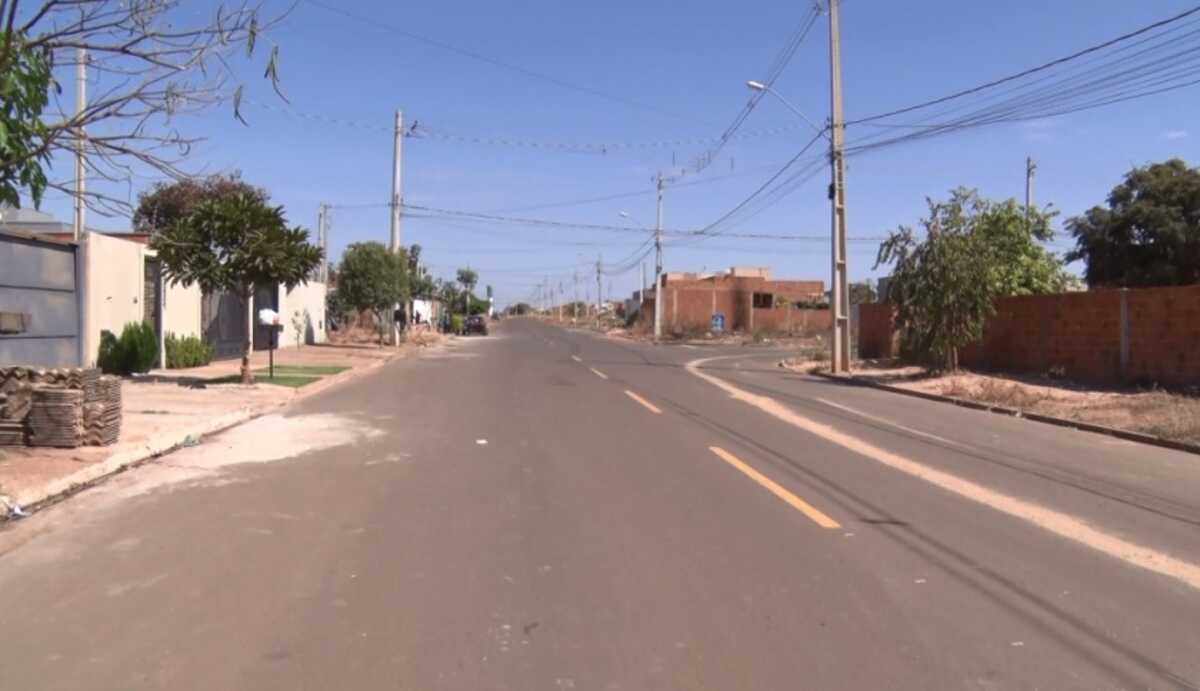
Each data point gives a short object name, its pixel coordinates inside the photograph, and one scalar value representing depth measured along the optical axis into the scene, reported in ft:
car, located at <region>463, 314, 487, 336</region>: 262.06
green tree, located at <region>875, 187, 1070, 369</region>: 79.56
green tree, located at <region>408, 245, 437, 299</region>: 168.29
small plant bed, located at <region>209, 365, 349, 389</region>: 71.59
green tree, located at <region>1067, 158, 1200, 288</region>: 136.87
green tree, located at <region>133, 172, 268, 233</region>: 154.71
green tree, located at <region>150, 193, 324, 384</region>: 63.57
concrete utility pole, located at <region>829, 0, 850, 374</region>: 95.40
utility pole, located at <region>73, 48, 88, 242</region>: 27.58
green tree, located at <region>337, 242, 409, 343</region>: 136.05
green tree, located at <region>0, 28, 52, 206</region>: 25.00
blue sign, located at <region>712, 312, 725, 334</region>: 217.97
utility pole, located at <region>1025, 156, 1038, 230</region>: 173.47
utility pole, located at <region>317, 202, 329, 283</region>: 163.57
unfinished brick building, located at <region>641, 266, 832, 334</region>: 254.47
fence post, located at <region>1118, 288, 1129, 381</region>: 66.95
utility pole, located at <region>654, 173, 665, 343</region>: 202.80
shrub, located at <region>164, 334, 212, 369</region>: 81.66
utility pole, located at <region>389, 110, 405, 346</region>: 146.20
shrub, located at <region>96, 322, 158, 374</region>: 68.39
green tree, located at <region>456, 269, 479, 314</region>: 419.50
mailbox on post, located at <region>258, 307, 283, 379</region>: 74.43
